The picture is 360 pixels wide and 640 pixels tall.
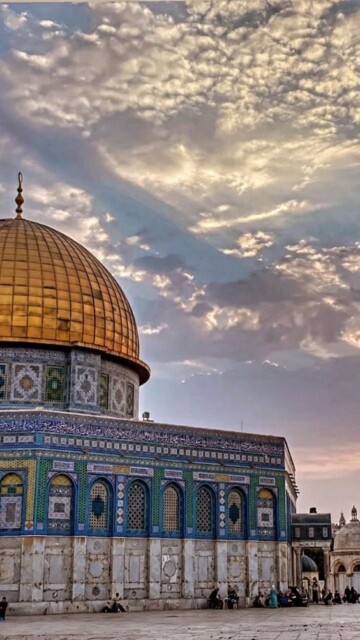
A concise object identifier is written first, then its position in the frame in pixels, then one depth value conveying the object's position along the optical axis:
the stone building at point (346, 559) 49.22
